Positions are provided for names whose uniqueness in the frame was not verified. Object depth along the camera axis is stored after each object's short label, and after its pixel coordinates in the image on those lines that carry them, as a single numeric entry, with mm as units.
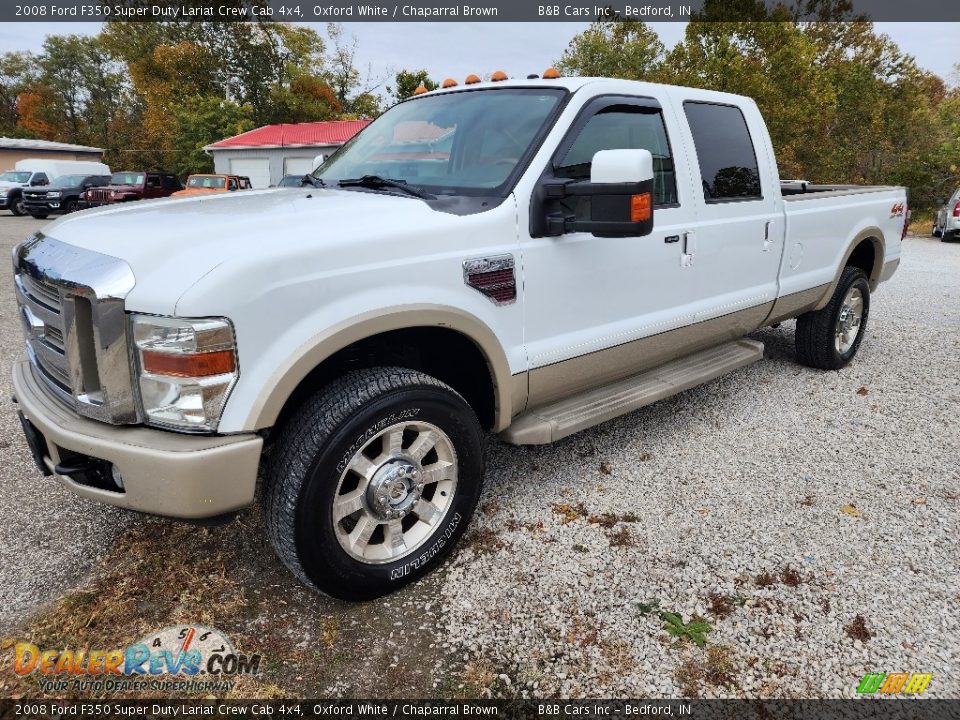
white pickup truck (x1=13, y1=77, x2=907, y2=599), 2059
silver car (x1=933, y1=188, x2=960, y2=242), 14758
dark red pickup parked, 19797
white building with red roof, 31031
